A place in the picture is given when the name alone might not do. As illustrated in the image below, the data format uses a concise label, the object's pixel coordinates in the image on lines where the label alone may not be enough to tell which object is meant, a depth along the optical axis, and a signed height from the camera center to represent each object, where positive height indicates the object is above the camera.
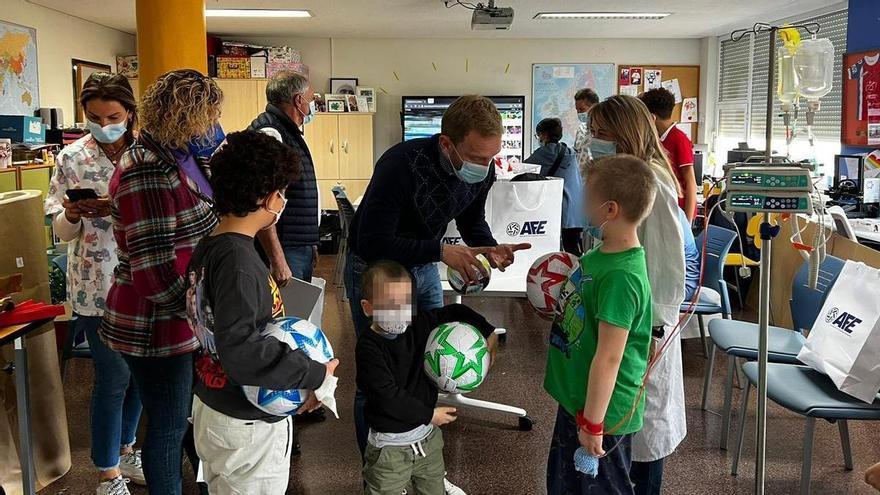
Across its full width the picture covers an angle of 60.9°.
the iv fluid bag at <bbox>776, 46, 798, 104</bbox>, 2.79 +0.30
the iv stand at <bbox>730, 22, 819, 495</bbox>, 1.91 -0.38
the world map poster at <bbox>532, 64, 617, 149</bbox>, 10.00 +0.95
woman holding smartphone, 2.53 -0.28
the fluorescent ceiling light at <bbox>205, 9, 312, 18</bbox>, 7.62 +1.48
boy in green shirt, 1.79 -0.45
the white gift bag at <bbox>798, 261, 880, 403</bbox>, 2.46 -0.62
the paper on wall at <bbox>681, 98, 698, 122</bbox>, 9.95 +0.61
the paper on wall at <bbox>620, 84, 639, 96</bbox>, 10.04 +0.90
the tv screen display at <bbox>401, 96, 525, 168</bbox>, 9.80 +0.58
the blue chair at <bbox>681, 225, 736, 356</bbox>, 3.93 -0.65
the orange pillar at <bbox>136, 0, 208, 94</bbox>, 4.11 +0.66
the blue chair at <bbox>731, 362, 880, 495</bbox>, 2.45 -0.81
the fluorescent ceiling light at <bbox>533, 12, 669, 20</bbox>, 7.85 +1.49
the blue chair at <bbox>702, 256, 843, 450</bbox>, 3.00 -0.77
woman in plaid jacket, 1.96 -0.23
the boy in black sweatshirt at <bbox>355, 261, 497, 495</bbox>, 2.04 -0.64
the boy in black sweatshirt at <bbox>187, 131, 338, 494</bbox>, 1.60 -0.38
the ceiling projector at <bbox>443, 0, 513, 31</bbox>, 6.71 +1.26
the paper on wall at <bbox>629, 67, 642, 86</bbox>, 10.00 +1.11
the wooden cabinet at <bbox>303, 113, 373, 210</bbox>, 9.52 +0.10
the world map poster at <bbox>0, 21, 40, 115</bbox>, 6.39 +0.76
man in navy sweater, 2.22 -0.11
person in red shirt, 4.43 +0.06
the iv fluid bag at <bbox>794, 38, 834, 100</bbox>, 3.47 +0.45
